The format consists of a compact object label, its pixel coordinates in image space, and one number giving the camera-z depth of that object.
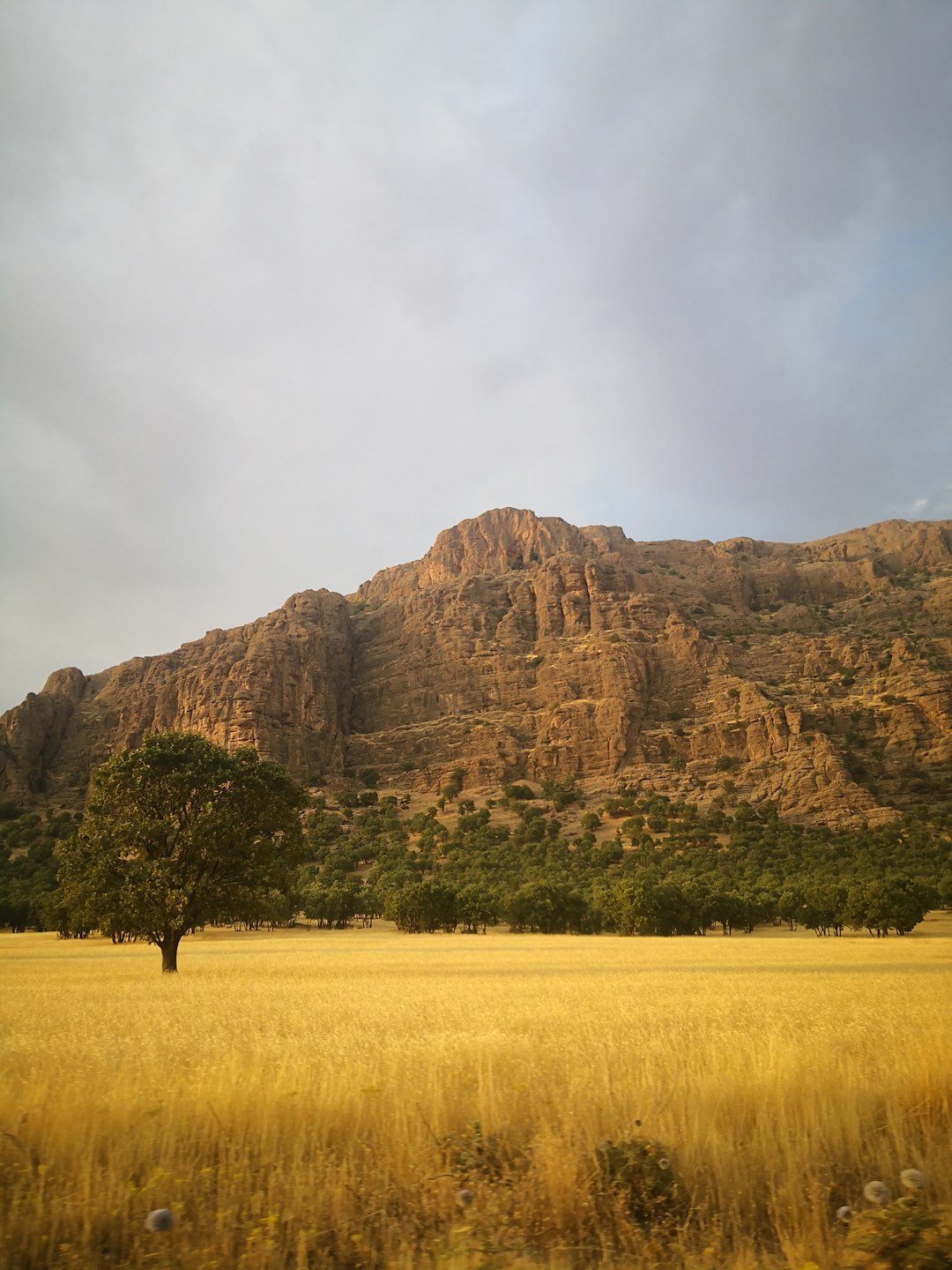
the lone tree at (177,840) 30.48
